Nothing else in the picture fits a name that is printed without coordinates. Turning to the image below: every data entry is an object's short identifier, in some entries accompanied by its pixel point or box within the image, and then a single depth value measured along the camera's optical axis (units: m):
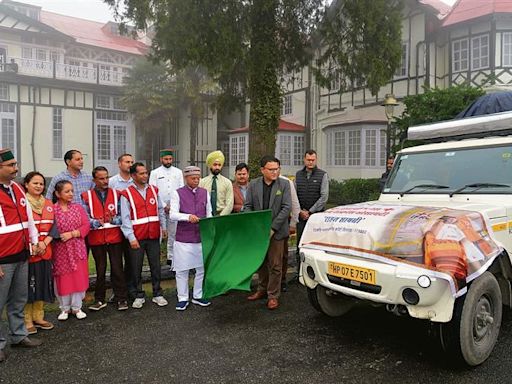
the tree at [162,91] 22.06
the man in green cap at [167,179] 7.33
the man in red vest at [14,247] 4.00
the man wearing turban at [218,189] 6.18
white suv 3.42
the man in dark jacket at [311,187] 6.43
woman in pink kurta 4.91
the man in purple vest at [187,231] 5.46
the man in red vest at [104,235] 5.37
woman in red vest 4.59
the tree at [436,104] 11.39
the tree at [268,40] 9.47
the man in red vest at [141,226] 5.35
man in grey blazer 5.49
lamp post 12.22
